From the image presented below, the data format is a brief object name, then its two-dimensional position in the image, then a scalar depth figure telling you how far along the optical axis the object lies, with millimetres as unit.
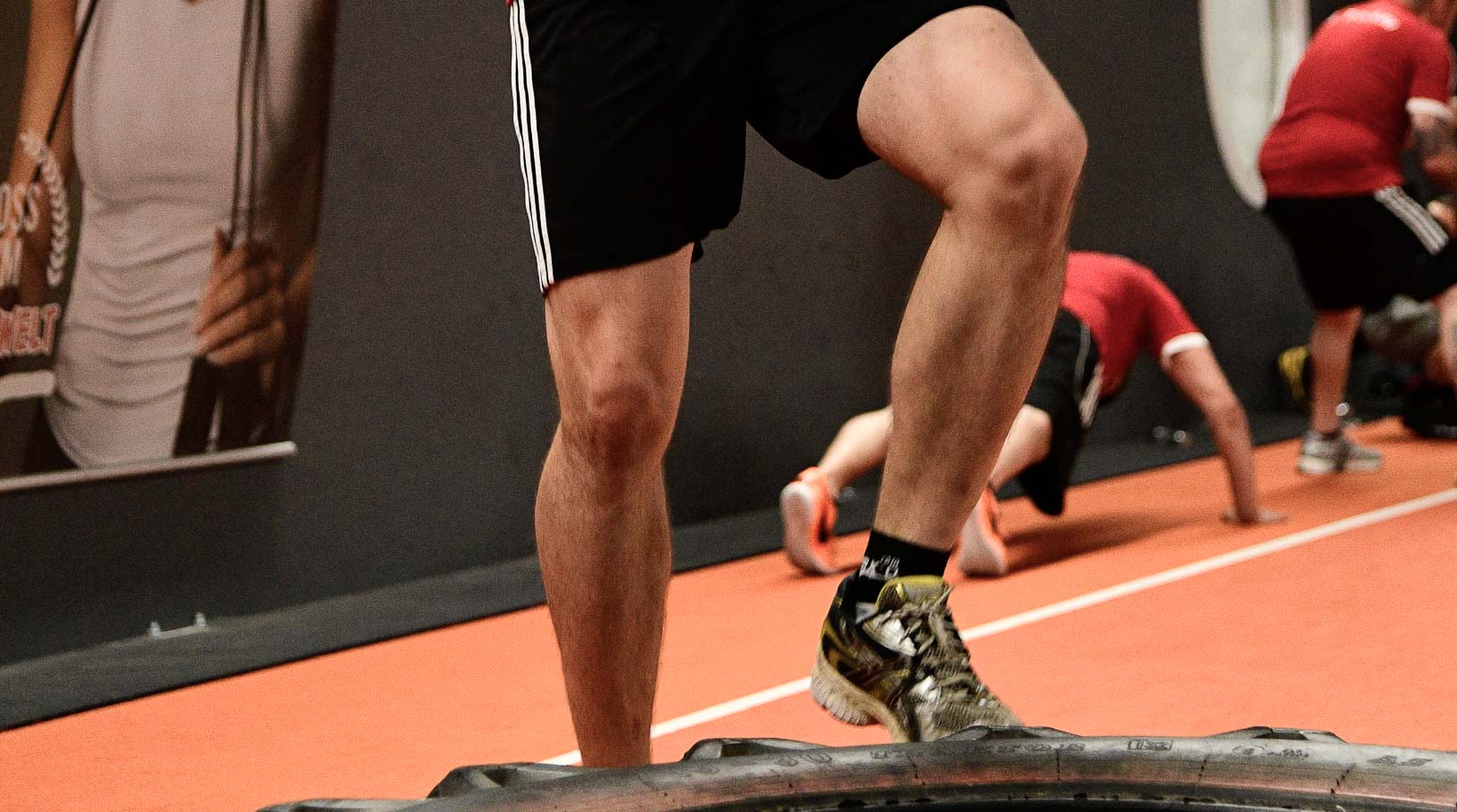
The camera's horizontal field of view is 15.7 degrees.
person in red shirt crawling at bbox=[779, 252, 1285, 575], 11174
